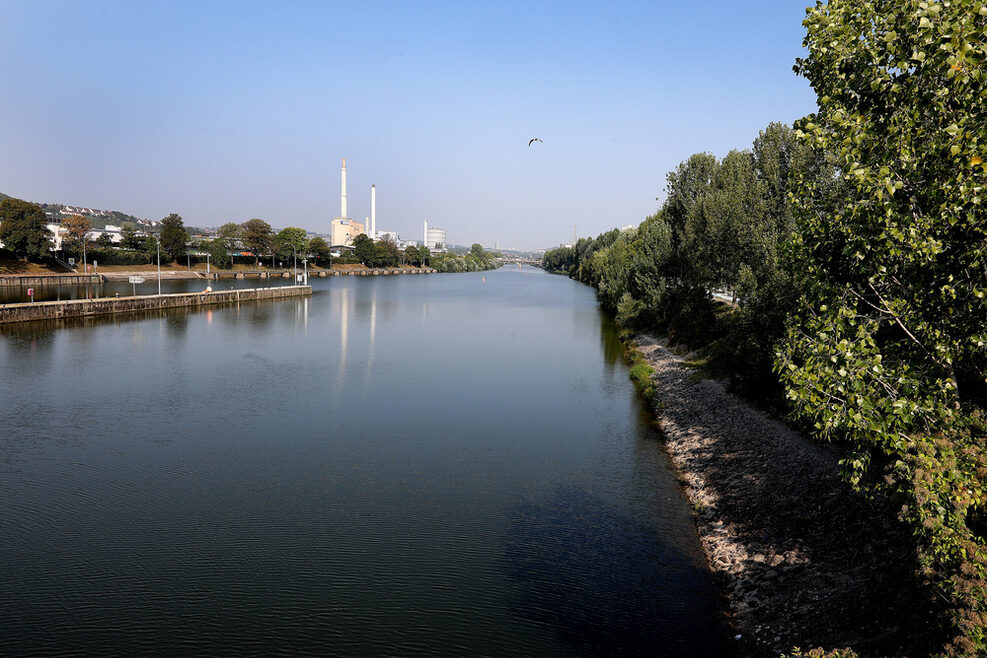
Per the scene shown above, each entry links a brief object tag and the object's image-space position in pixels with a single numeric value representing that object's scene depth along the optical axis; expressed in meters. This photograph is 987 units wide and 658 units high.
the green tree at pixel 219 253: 113.31
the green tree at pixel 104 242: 102.85
